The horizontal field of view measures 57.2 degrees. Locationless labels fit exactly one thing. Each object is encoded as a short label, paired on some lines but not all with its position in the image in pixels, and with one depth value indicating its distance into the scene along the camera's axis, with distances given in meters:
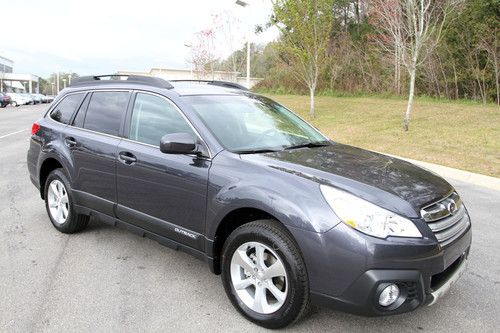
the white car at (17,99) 51.43
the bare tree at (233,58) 30.70
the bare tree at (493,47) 21.58
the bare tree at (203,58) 33.81
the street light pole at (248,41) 17.70
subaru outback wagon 2.70
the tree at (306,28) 18.14
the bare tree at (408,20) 13.58
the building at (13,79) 93.90
